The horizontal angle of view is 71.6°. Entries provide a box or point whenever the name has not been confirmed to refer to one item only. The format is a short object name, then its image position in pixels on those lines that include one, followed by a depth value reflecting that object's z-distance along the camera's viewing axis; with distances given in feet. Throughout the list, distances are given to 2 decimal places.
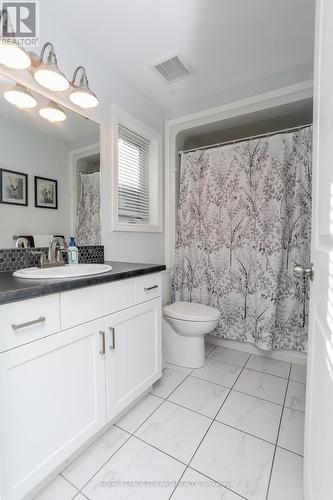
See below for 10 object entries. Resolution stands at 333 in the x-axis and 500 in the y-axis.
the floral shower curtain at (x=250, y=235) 5.95
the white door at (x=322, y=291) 1.84
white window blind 6.18
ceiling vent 5.48
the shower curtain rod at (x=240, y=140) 6.08
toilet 5.62
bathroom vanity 2.51
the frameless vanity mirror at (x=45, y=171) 3.90
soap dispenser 4.67
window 5.87
